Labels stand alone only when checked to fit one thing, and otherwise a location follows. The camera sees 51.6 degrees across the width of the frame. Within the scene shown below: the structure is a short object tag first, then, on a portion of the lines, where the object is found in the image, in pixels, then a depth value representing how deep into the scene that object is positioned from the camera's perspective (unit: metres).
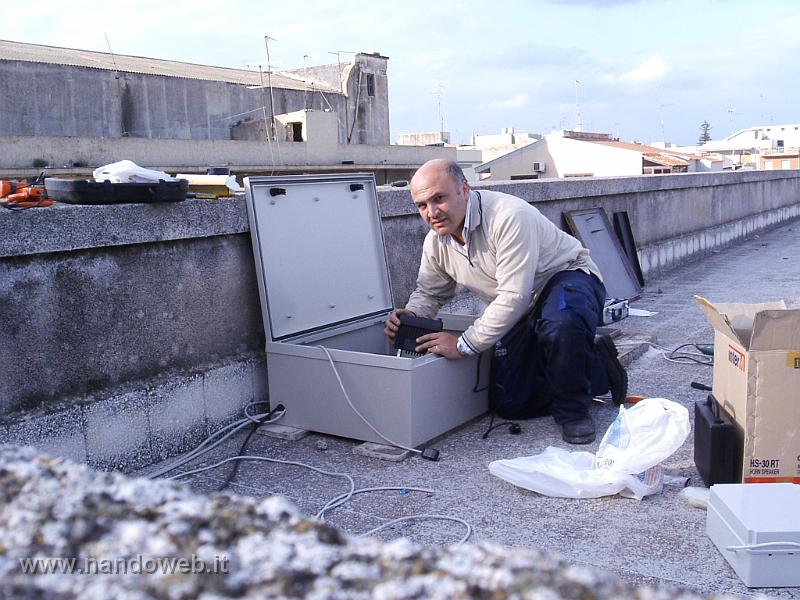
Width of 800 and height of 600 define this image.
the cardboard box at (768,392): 3.04
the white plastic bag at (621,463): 3.27
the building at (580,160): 41.94
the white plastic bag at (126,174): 3.74
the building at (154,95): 30.42
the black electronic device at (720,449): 3.21
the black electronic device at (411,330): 4.21
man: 4.00
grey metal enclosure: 3.86
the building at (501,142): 53.74
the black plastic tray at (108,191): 3.55
